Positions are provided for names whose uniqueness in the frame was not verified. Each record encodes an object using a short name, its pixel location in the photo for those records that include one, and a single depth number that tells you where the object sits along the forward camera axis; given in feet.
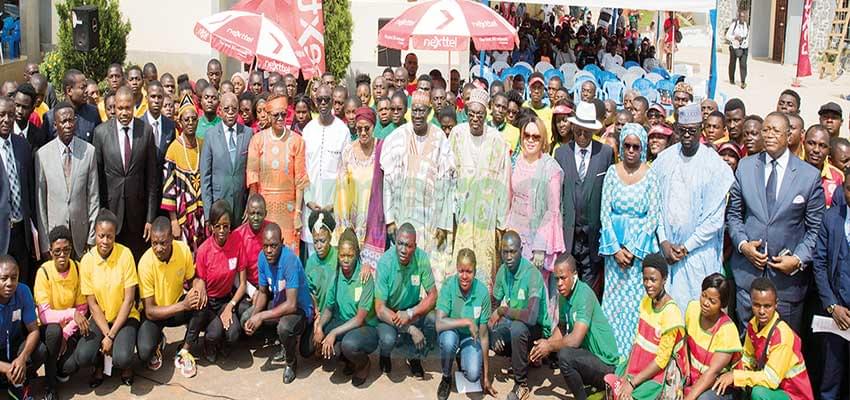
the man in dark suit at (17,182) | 21.75
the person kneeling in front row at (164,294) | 20.89
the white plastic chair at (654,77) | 47.44
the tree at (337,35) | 51.08
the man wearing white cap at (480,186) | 22.43
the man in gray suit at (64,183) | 22.21
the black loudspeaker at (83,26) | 42.52
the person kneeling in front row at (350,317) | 20.90
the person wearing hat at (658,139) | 23.04
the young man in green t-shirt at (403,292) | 20.89
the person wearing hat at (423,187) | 22.68
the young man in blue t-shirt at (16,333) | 18.80
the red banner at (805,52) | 66.85
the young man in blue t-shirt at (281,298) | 21.12
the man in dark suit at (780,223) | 19.63
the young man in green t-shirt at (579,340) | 19.34
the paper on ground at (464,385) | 20.26
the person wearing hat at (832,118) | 24.72
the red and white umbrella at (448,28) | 35.94
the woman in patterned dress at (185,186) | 24.25
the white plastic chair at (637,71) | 49.42
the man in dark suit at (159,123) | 25.23
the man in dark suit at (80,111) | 25.32
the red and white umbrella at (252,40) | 30.86
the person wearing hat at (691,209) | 20.53
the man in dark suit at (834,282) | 18.39
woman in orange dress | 24.17
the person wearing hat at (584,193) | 22.17
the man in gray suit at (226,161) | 24.12
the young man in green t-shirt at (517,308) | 20.24
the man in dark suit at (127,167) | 23.45
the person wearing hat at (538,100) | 31.40
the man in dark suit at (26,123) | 24.34
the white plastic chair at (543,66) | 50.06
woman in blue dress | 20.80
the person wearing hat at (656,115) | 27.17
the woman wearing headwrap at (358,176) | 23.47
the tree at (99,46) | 48.01
